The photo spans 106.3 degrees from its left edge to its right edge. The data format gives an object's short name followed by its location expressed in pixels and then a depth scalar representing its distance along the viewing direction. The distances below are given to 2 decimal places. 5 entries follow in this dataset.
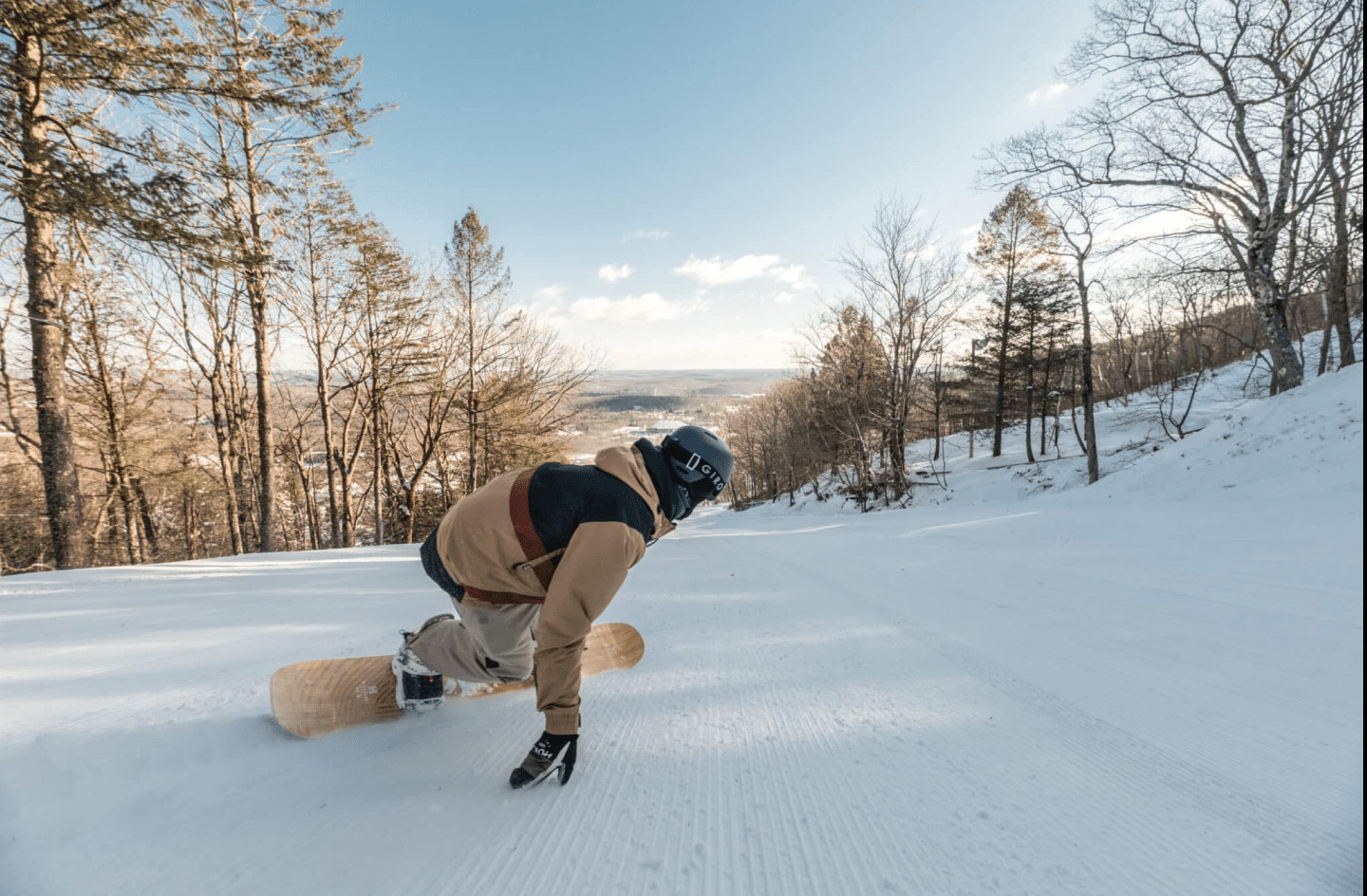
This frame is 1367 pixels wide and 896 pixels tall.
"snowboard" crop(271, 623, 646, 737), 1.91
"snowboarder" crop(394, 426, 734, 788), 1.67
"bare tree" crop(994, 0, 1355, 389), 10.23
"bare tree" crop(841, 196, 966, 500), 15.26
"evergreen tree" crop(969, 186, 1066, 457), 19.45
